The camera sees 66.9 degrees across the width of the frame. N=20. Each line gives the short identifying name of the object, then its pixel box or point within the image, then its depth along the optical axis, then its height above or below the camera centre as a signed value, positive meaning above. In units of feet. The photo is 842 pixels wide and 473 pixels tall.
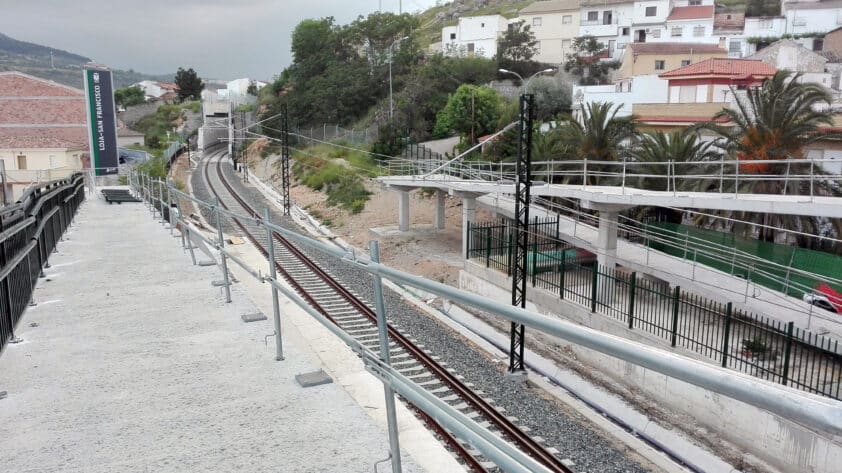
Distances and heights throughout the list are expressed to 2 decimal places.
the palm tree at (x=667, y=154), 81.41 -0.81
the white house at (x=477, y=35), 268.00 +47.91
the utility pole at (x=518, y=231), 52.88 -7.84
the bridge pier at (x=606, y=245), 64.95 -10.71
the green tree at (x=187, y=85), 363.56 +35.25
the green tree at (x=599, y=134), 93.45 +1.96
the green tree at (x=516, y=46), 222.95 +35.60
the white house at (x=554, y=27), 255.29 +48.40
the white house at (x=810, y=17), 212.64 +43.70
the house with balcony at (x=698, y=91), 116.78 +10.82
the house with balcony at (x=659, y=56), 179.32 +25.71
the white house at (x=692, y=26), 220.84 +42.47
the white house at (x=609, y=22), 243.60 +48.43
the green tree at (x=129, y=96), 337.52 +26.91
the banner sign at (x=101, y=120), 113.50 +4.70
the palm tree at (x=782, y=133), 69.67 +1.62
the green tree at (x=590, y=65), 210.45 +27.40
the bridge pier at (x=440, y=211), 112.47 -11.47
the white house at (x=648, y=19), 234.38 +47.43
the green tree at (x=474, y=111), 156.35 +8.92
